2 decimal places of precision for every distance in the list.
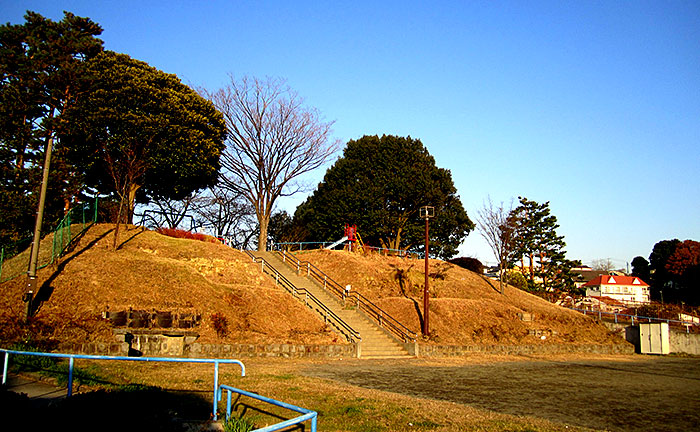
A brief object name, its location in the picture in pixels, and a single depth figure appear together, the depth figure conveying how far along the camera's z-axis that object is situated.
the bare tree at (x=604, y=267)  136.25
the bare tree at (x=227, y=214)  49.56
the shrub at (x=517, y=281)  45.88
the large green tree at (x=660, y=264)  78.06
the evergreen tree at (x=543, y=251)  49.62
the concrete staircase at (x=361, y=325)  21.58
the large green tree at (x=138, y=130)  29.16
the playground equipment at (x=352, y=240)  37.93
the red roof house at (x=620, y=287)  82.19
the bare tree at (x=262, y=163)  36.81
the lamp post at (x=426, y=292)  24.08
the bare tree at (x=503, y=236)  36.75
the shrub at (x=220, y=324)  19.11
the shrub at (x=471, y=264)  45.28
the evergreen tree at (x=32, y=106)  26.86
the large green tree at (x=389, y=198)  45.69
